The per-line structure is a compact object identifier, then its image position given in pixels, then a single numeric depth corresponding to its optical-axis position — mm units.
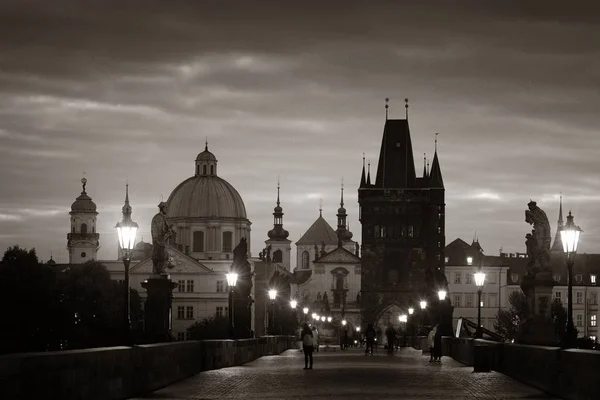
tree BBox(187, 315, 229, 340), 147662
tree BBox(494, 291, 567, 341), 166862
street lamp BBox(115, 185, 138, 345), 35009
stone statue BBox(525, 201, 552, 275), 45312
